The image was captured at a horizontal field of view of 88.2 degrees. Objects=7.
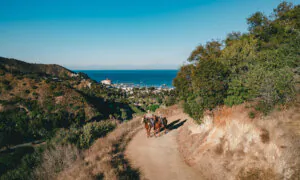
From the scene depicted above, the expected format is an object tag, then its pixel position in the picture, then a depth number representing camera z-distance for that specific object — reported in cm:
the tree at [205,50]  2189
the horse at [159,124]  1406
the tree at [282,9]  2302
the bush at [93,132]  1374
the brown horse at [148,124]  1382
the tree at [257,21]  2304
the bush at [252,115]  843
